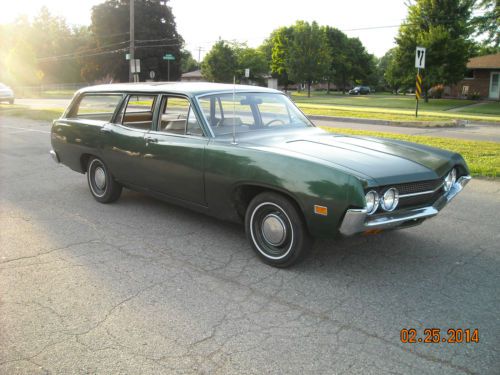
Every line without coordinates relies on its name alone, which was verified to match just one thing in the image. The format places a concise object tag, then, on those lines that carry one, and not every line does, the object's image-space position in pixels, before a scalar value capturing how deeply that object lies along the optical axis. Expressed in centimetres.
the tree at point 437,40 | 3350
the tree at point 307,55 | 5084
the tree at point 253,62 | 6794
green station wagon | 378
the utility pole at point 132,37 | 2755
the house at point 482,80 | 3850
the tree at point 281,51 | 5992
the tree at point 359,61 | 7438
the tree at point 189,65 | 10112
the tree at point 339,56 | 6969
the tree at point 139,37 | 5906
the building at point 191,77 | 8577
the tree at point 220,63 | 5159
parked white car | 2830
